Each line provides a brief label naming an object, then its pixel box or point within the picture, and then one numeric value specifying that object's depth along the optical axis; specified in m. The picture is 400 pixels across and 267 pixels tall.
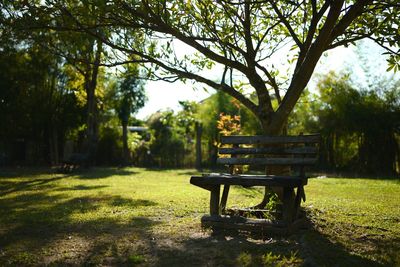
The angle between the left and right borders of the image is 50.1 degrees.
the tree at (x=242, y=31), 6.57
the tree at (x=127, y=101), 24.73
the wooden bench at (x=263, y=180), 5.43
